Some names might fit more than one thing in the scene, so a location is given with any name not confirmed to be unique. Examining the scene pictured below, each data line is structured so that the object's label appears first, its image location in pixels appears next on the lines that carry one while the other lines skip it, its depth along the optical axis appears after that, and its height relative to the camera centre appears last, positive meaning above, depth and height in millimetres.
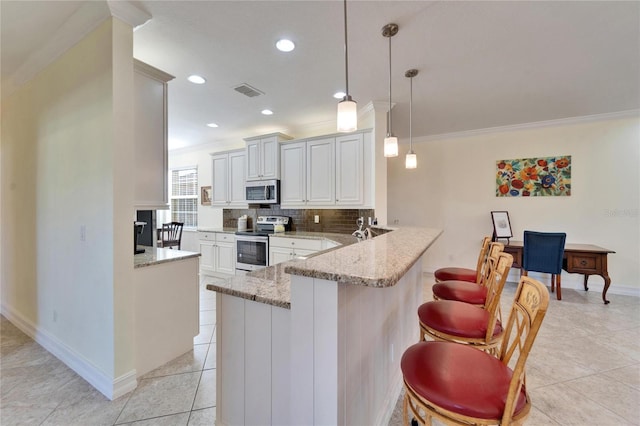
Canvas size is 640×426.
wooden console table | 3592 -703
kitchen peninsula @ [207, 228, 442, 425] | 970 -572
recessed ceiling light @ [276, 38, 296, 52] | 2281 +1480
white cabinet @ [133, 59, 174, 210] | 2125 +639
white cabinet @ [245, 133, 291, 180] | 4645 +1015
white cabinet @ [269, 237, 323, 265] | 3939 -544
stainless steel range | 4414 -551
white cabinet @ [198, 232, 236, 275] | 4824 -763
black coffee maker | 2415 -188
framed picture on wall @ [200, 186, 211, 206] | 6140 +411
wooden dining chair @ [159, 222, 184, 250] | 5229 -461
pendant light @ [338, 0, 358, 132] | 1713 +644
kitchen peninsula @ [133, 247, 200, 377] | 2016 -770
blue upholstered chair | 3592 -586
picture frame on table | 4445 -237
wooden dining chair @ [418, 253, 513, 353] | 1396 -606
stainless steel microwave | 4656 +381
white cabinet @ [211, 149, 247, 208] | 5227 +695
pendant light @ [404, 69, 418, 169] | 2838 +620
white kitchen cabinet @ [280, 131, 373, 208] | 3867 +639
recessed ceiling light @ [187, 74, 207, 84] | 2920 +1511
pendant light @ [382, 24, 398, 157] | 2512 +629
